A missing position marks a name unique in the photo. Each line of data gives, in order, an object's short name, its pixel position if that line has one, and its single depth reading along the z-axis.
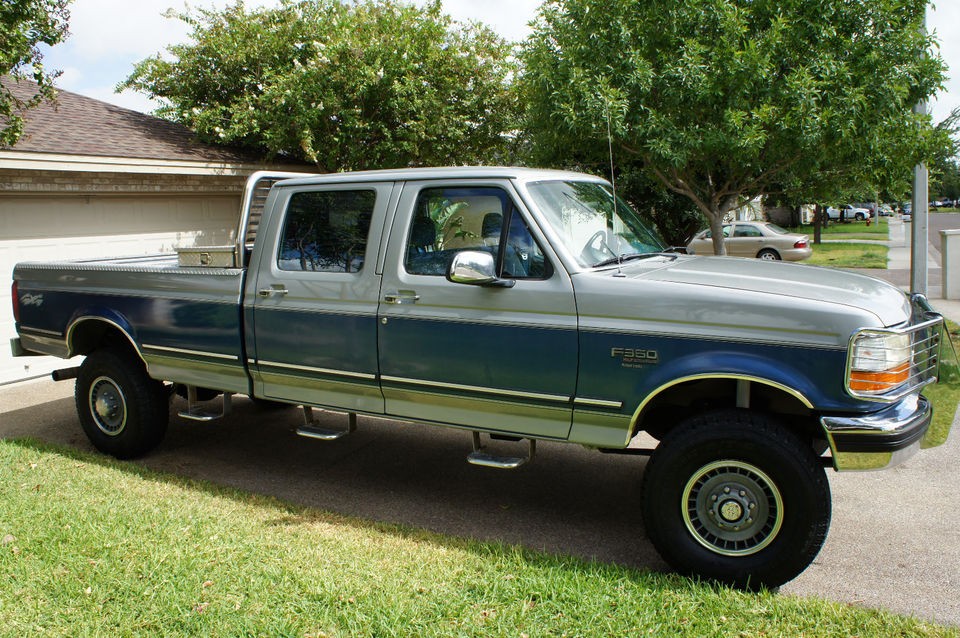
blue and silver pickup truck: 3.79
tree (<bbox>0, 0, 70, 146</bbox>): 7.77
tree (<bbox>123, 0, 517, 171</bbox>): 12.26
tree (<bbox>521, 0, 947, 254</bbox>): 9.28
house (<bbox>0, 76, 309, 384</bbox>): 9.31
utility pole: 10.17
